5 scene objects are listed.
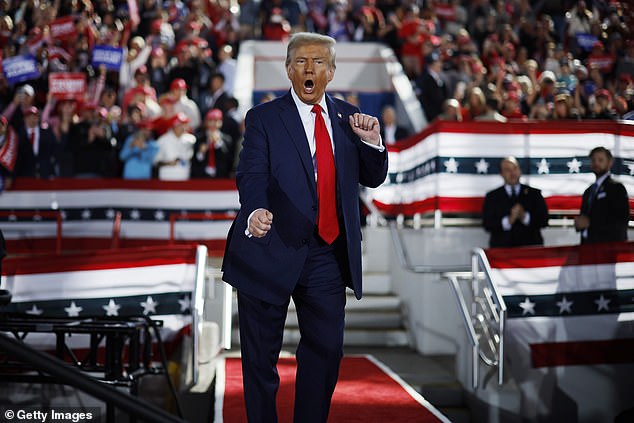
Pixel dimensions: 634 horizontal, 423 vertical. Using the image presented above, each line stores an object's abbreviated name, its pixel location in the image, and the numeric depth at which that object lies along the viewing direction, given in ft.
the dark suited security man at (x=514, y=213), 27.91
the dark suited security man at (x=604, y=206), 21.44
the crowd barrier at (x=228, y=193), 29.71
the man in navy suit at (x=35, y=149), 37.04
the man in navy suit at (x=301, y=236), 13.07
